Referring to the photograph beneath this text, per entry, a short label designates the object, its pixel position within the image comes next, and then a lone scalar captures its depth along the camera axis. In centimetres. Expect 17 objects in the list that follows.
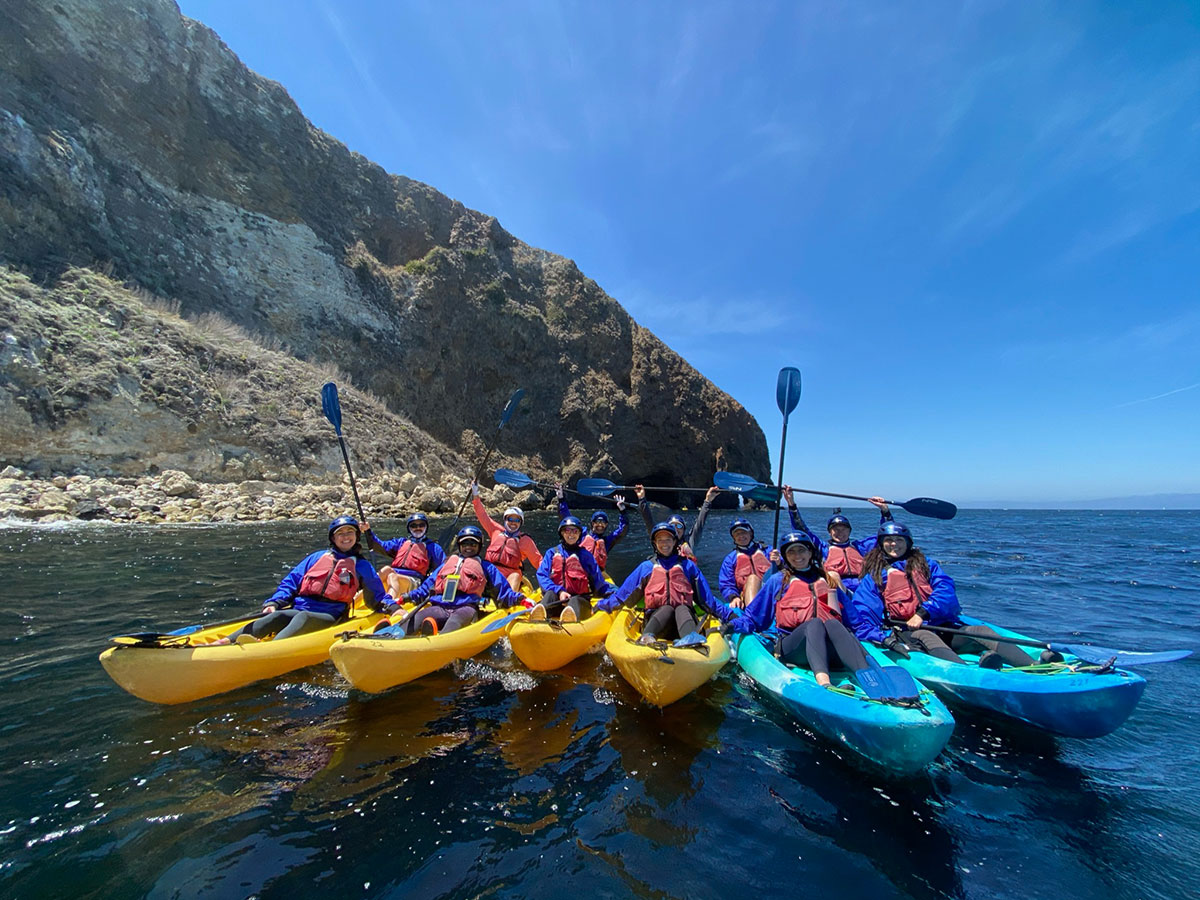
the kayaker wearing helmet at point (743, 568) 711
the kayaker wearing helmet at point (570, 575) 614
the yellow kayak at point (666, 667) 418
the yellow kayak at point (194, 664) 387
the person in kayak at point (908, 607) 475
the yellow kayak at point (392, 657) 412
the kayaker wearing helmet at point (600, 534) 776
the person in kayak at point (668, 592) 541
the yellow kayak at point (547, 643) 497
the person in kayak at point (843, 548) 683
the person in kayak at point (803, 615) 421
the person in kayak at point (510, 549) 745
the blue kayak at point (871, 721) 318
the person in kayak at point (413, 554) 717
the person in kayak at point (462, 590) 541
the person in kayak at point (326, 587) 526
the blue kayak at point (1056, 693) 362
